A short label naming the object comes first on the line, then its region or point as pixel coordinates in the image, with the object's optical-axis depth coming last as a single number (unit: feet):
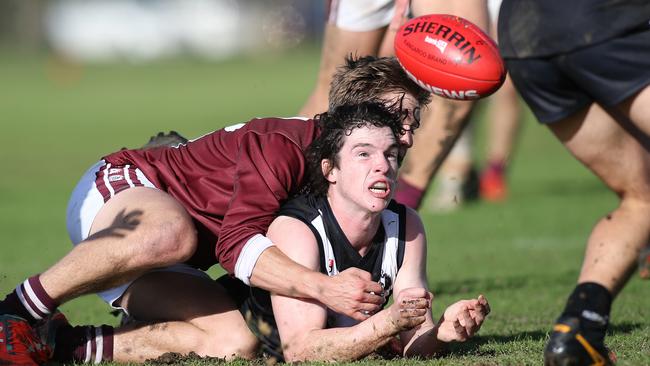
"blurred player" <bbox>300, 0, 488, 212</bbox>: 40.45
